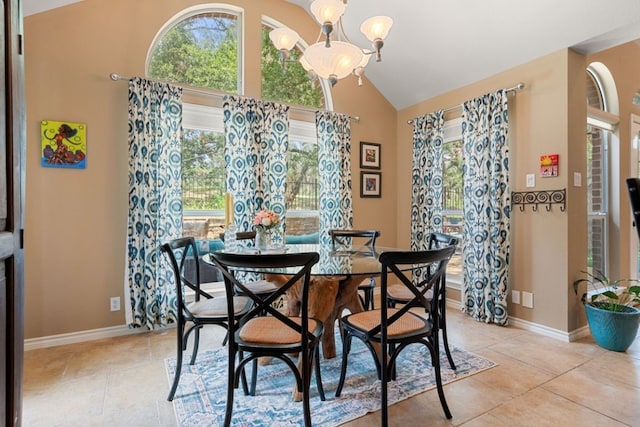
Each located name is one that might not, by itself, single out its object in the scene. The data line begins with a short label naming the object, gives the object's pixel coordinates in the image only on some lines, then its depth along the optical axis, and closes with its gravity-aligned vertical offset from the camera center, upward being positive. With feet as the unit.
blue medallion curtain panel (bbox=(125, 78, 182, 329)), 9.47 +0.52
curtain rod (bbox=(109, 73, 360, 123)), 9.36 +3.93
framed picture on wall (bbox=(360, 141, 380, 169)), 13.88 +2.40
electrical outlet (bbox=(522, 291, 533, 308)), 10.11 -2.74
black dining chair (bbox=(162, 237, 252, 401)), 6.46 -1.96
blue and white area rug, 5.83 -3.56
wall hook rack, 9.33 +0.34
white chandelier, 6.54 +3.48
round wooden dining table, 6.10 -1.45
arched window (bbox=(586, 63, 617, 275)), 12.30 +1.54
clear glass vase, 8.70 -0.66
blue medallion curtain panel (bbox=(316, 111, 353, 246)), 12.76 +1.57
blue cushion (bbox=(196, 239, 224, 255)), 10.96 -1.03
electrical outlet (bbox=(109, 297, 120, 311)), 9.58 -2.53
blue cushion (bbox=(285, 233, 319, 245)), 12.72 -1.00
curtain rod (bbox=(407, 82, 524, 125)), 10.18 +3.78
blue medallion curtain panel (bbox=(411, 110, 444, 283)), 12.67 +1.26
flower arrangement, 8.43 -0.19
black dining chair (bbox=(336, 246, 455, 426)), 5.31 -2.06
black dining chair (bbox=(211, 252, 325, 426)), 4.99 -2.01
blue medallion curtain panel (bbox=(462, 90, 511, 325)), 10.36 +0.17
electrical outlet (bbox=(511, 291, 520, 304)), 10.44 -2.74
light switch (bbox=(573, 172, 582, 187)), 9.40 +0.86
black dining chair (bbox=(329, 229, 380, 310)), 9.08 -1.03
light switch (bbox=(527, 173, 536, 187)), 10.02 +0.91
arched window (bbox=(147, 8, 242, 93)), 10.63 +5.46
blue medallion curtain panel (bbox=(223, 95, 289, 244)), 10.91 +1.97
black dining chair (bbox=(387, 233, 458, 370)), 6.92 -2.07
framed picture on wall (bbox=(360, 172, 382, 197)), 13.89 +1.21
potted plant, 8.35 -2.84
